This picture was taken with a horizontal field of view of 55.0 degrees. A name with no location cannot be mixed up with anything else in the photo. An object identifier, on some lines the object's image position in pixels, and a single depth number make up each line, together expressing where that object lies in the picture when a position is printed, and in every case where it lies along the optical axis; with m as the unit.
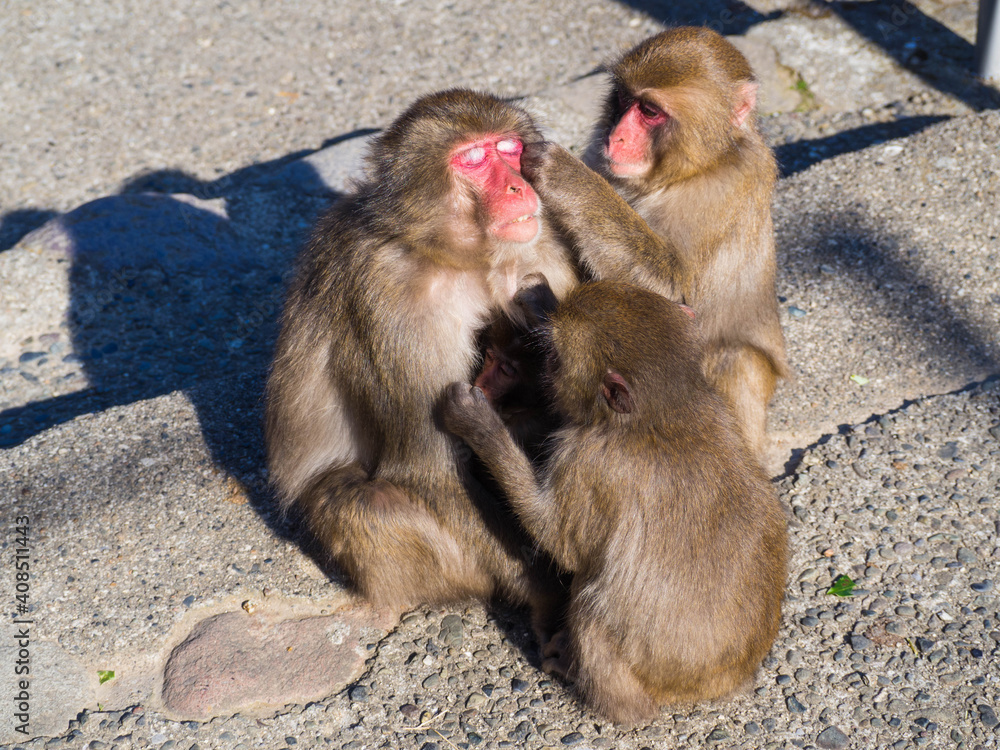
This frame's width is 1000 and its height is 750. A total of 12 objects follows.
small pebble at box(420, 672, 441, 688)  2.58
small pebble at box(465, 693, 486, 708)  2.53
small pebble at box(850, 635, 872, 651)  2.64
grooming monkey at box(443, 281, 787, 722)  2.31
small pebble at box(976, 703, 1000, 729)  2.42
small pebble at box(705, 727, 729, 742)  2.44
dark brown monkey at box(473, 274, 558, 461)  2.69
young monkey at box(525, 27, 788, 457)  2.92
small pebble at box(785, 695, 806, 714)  2.49
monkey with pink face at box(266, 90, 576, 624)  2.49
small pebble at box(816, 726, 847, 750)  2.40
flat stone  2.51
